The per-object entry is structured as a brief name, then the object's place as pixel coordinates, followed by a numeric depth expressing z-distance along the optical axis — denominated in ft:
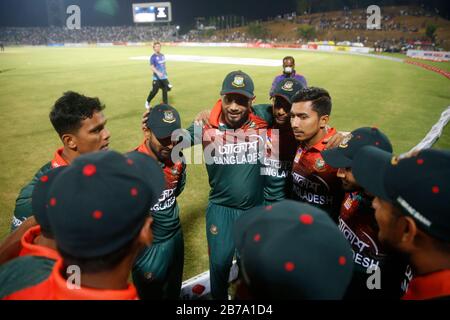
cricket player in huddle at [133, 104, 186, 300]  10.46
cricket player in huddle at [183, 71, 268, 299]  11.72
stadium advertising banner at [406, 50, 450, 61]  100.71
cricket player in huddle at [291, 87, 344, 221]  11.01
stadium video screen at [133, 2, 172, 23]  232.53
